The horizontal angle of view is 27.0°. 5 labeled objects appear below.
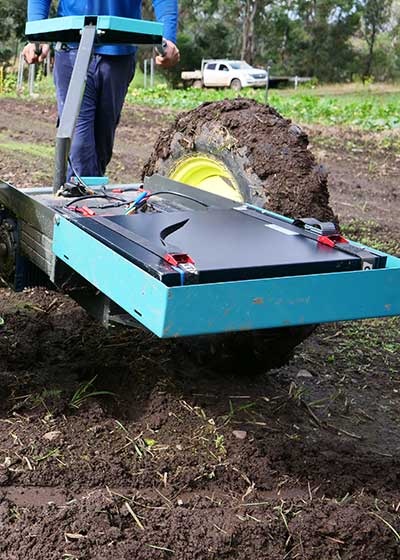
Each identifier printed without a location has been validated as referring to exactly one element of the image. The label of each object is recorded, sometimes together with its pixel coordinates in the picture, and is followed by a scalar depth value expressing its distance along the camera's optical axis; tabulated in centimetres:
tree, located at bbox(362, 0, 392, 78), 5122
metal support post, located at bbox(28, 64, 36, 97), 2162
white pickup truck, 3359
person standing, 435
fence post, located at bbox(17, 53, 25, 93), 2447
